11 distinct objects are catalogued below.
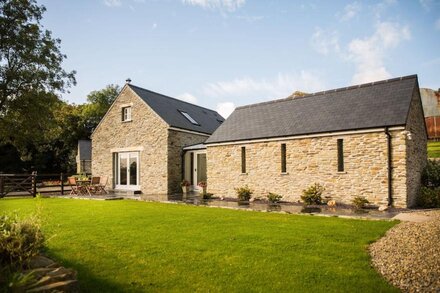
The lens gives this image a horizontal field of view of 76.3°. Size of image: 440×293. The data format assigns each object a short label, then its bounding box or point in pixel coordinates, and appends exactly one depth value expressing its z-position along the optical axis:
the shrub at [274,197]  14.61
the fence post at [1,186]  17.80
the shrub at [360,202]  11.88
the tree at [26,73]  20.86
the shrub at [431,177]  13.99
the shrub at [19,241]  3.71
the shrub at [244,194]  15.79
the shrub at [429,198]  11.98
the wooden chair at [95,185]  18.83
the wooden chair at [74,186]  18.77
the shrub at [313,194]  13.46
